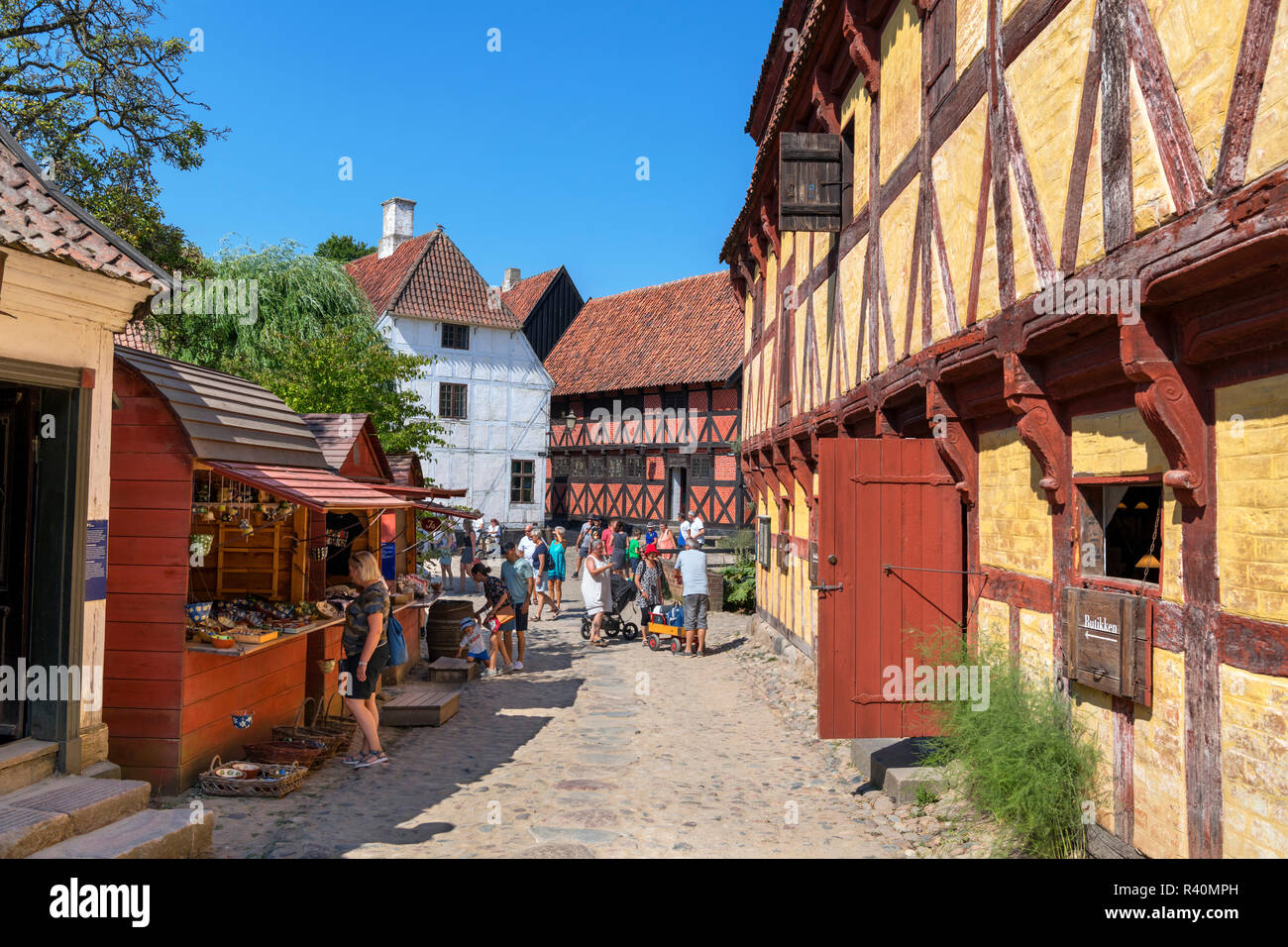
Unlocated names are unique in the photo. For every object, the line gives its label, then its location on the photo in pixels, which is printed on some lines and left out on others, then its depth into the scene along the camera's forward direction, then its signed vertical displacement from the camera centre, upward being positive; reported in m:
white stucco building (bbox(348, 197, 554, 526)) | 31.05 +5.06
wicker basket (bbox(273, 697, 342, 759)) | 7.45 -1.79
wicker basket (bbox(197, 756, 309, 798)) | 6.26 -1.84
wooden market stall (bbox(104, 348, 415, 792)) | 6.22 -0.18
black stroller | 15.37 -1.67
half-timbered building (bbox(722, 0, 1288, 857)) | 3.48 +0.71
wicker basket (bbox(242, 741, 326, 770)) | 7.01 -1.81
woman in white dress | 14.52 -1.08
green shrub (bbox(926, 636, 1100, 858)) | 4.62 -1.27
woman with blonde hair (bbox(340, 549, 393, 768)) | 7.14 -0.97
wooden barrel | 11.76 -1.41
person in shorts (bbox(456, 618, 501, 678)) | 11.77 -1.62
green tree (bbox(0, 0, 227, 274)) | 13.09 +6.13
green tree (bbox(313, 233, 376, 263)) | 51.19 +15.03
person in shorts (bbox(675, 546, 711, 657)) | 13.38 -1.06
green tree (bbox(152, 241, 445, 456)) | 15.64 +3.81
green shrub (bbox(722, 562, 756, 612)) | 18.58 -1.35
